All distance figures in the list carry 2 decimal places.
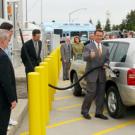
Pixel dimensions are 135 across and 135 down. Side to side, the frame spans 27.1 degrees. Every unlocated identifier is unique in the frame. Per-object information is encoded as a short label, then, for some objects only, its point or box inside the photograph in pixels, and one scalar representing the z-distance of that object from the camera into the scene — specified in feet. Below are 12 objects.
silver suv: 17.32
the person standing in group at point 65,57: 33.66
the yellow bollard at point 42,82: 14.68
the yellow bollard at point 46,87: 17.00
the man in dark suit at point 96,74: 18.73
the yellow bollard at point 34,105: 12.66
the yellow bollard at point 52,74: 21.41
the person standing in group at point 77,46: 34.06
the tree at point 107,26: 252.35
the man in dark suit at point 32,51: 21.23
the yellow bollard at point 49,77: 20.22
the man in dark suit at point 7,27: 11.62
